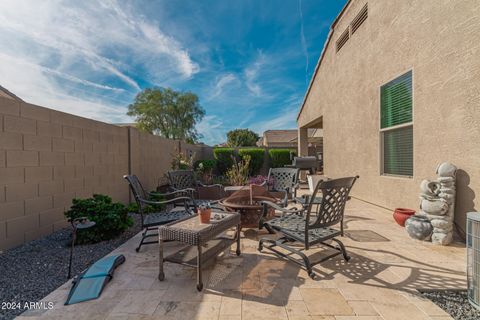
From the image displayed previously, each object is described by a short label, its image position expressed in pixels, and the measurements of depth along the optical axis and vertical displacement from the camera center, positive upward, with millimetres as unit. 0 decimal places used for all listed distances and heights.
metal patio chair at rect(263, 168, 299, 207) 4437 -460
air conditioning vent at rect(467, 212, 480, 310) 1652 -752
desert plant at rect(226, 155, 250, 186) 6798 -596
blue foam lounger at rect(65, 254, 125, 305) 1855 -1106
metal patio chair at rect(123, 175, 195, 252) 2824 -788
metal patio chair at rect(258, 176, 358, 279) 2205 -697
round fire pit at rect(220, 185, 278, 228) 3439 -727
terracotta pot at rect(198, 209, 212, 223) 2301 -590
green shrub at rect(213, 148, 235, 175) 12227 +14
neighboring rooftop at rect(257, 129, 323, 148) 24783 +2589
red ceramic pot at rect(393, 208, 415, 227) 3627 -928
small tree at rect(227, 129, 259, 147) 35031 +3380
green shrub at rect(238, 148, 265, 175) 12289 +65
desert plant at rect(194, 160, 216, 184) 9709 -374
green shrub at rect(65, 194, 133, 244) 3033 -807
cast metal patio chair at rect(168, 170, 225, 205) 4367 -559
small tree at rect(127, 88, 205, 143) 23453 +4917
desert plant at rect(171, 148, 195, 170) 7770 -125
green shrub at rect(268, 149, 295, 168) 12594 +61
